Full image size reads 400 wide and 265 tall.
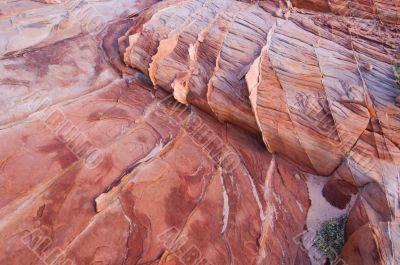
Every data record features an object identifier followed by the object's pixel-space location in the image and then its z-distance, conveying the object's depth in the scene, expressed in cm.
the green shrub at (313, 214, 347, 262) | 681
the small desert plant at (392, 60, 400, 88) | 774
